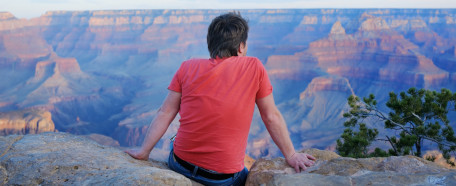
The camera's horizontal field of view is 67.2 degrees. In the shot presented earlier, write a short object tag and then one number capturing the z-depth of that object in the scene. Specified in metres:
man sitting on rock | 2.15
